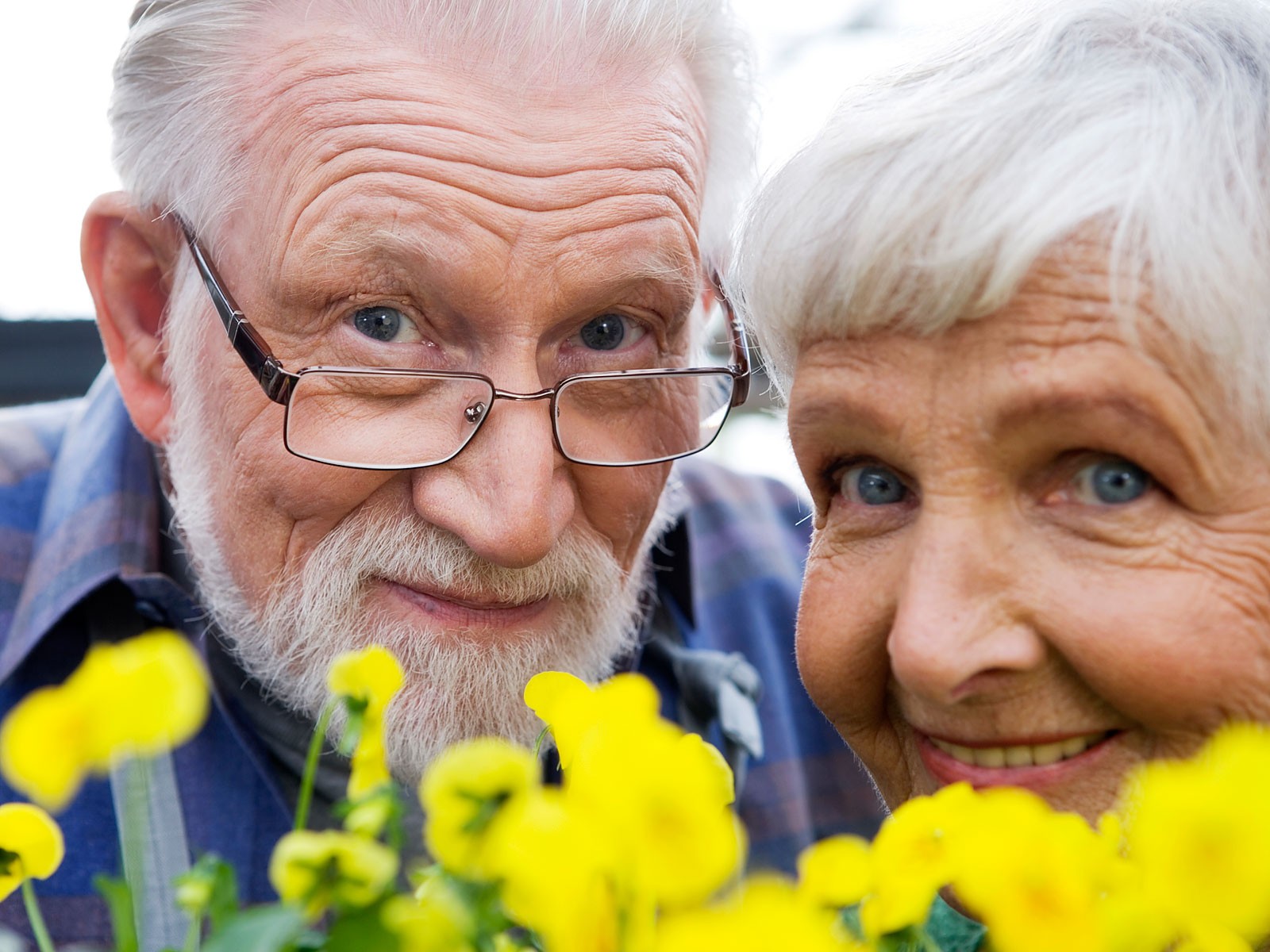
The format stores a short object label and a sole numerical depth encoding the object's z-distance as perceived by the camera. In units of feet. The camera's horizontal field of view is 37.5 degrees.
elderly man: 1.65
